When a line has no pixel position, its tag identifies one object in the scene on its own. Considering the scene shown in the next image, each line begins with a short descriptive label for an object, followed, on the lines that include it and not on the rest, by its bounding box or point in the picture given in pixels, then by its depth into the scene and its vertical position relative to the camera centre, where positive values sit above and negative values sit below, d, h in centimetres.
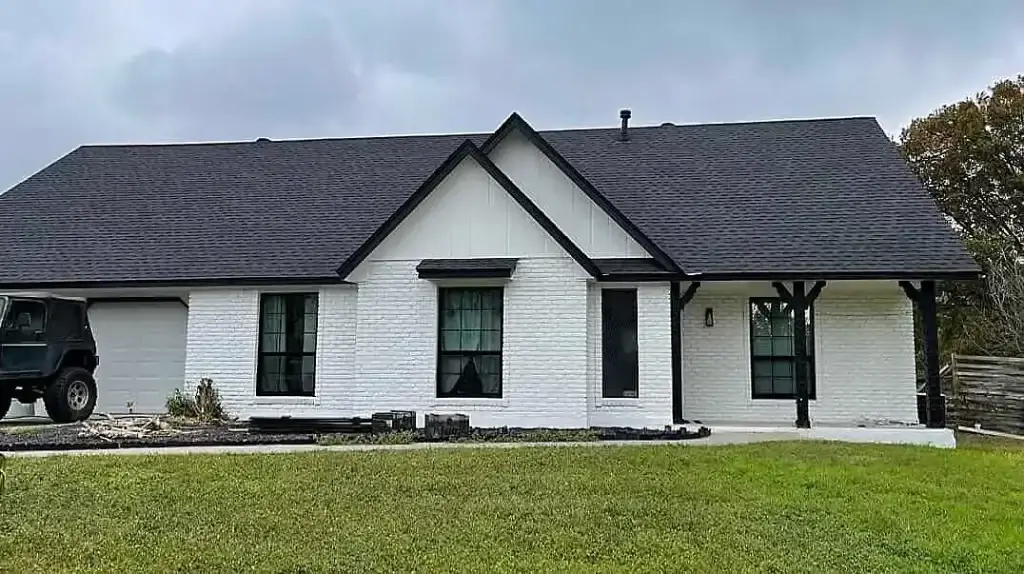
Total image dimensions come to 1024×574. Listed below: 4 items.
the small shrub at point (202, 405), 1478 -44
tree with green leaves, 2809 +736
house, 1369 +156
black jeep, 1374 +37
